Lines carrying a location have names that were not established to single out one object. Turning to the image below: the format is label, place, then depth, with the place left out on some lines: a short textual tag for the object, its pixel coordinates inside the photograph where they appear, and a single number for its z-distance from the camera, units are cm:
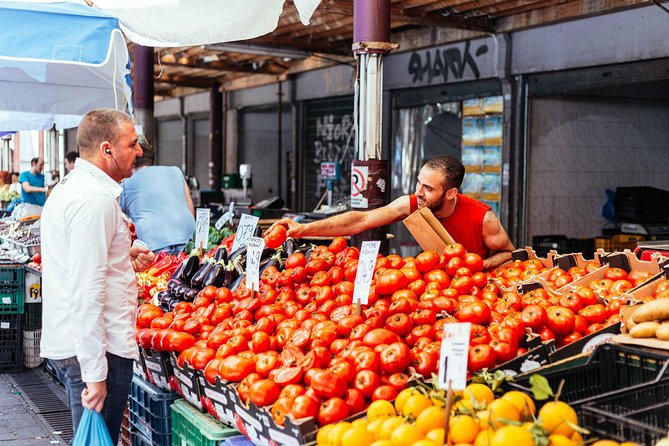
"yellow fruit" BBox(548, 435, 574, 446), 214
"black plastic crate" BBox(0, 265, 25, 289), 706
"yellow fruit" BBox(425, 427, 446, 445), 226
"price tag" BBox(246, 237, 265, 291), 393
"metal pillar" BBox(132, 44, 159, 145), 1113
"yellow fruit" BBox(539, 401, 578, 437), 222
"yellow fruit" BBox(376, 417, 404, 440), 239
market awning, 491
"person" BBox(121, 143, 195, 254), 662
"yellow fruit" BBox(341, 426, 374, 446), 242
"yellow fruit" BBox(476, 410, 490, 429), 227
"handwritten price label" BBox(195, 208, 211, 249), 571
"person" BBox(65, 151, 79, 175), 1062
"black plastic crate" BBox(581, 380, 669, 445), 206
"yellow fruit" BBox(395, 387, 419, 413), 261
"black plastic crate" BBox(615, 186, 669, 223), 1036
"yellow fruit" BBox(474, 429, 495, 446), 217
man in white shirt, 301
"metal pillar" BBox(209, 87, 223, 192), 1753
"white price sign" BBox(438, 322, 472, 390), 226
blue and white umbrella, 453
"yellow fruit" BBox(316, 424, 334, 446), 257
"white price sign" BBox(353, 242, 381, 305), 332
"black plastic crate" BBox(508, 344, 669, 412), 266
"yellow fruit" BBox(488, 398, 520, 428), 226
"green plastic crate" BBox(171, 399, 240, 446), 327
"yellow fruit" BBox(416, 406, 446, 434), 237
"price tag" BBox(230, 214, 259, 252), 478
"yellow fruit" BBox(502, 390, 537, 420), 236
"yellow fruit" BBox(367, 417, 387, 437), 249
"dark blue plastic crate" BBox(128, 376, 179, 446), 386
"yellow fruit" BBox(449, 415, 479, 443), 223
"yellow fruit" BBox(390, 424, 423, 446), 229
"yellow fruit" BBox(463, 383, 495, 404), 249
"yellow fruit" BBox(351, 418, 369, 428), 251
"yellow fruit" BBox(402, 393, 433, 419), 249
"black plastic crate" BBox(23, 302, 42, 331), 718
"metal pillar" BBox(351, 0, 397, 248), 620
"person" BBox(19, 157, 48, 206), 1291
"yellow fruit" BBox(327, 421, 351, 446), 248
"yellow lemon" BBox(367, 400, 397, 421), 260
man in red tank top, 467
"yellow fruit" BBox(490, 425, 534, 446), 207
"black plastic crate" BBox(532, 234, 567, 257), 864
